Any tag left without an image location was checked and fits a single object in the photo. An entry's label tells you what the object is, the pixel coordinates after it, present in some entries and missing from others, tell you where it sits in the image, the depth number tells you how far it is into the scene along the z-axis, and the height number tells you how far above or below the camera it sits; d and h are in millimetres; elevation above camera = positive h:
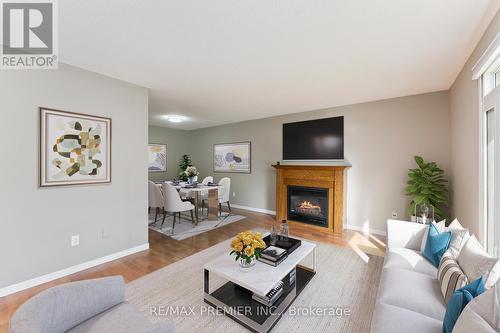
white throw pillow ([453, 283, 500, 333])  826 -624
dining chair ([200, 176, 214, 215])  5434 -712
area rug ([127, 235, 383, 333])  1703 -1283
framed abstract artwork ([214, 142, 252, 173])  5719 +253
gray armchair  1003 -801
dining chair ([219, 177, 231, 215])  5129 -578
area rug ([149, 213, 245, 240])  3812 -1221
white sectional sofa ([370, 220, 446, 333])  1187 -894
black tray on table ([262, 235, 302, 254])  2171 -849
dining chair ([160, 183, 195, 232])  3896 -645
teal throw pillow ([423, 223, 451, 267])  1848 -719
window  1748 +99
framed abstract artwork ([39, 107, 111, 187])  2303 +207
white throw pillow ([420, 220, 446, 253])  2102 -680
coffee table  1646 -1205
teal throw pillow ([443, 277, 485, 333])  1020 -667
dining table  4523 -677
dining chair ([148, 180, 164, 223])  4141 -620
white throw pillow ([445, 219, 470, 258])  1725 -620
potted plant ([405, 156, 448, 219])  3088 -309
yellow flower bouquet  1751 -687
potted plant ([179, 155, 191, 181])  5336 +71
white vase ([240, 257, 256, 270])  1823 -864
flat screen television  4262 +580
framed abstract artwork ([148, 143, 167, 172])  6146 +261
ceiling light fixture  5082 +1200
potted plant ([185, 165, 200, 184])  4957 -173
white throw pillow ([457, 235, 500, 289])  1193 -607
